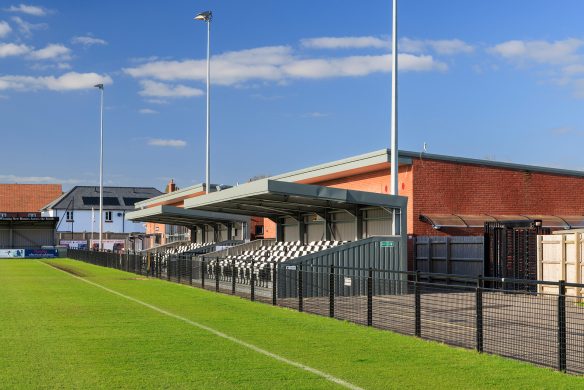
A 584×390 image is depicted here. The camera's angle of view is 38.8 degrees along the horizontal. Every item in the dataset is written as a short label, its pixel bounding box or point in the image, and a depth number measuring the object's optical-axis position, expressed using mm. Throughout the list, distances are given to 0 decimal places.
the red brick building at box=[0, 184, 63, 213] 126938
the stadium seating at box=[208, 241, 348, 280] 24603
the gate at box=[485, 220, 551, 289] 25359
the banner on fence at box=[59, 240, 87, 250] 105812
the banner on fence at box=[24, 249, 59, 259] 75312
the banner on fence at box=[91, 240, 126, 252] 97125
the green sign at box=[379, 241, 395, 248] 25250
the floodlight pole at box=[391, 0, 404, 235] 26594
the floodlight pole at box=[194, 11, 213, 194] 46969
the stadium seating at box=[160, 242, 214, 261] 43625
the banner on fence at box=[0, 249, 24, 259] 74625
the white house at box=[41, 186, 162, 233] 112125
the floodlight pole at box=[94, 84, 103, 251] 71750
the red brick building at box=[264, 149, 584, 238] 30188
